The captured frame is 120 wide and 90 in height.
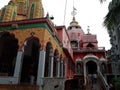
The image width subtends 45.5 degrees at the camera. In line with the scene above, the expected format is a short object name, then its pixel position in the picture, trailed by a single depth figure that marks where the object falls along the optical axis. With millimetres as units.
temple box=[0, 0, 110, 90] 10648
